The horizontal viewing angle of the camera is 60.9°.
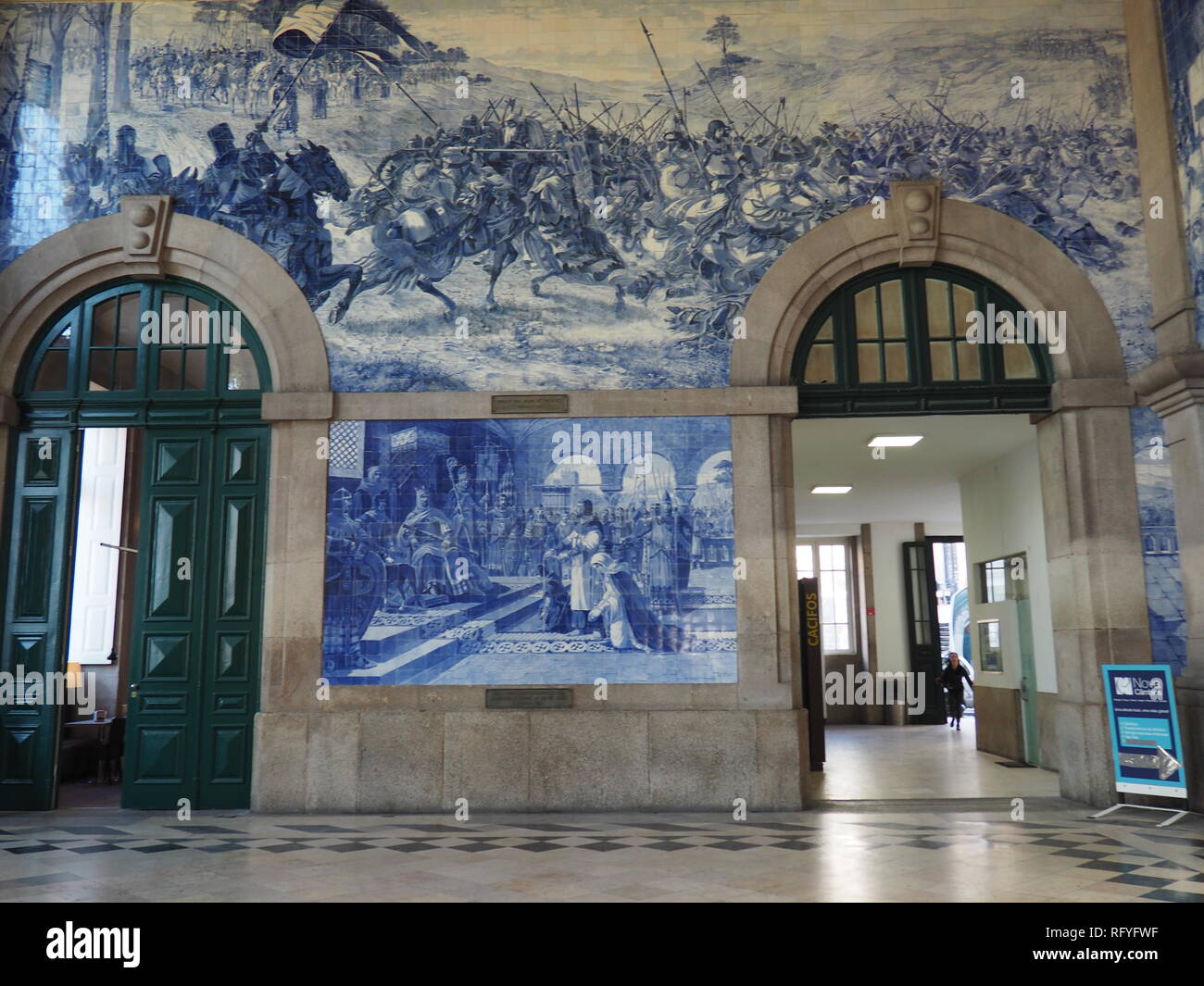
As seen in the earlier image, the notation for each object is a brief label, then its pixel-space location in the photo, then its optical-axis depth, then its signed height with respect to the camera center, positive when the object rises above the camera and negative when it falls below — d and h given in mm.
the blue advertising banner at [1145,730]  9305 -859
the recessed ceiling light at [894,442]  13828 +2696
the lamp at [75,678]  12089 -320
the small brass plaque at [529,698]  10312 -532
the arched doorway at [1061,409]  10367 +2367
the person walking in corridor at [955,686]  20859 -947
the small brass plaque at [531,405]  10750 +2504
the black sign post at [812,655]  14234 -201
